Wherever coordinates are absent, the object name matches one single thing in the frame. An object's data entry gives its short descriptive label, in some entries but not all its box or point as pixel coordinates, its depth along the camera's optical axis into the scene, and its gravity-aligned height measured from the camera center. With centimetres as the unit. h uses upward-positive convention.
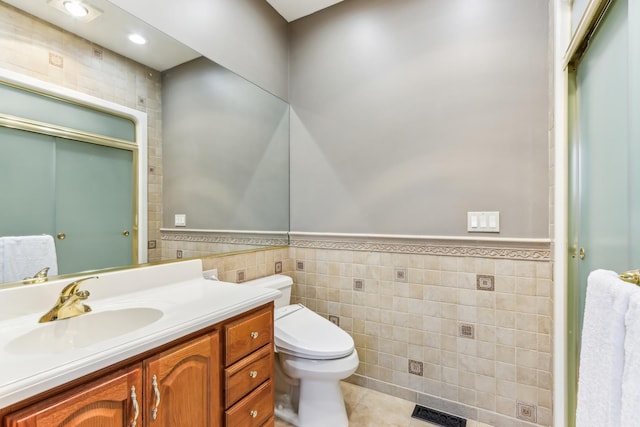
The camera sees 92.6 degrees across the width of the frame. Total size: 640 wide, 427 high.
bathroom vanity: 67 -40
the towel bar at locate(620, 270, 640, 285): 57 -12
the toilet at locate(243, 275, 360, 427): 148 -76
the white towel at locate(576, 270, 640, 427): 47 -23
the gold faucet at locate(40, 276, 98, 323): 97 -30
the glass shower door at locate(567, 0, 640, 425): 80 +16
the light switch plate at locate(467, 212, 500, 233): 163 -5
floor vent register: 165 -114
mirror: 113 +51
